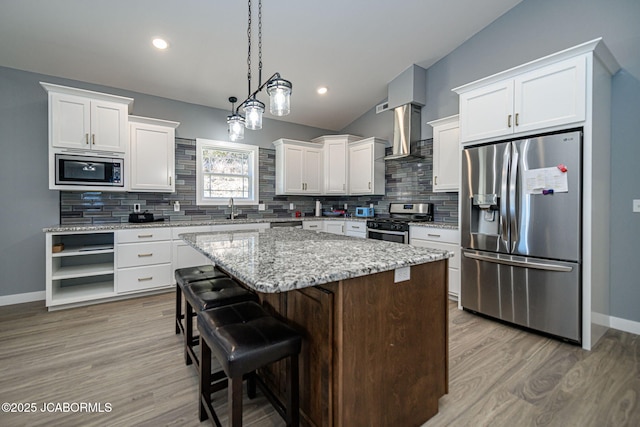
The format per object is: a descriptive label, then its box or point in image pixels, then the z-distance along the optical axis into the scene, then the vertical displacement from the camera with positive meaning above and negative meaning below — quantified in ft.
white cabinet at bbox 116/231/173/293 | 10.83 -1.92
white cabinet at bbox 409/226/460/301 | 10.59 -1.19
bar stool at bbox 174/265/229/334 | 6.99 -1.64
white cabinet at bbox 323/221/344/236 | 16.00 -0.87
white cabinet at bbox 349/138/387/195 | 15.64 +2.58
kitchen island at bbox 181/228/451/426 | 3.84 -1.73
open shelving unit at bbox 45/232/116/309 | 9.93 -2.23
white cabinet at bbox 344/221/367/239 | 14.66 -0.89
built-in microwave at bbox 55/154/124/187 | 10.19 +1.51
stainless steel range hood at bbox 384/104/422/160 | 13.83 +4.06
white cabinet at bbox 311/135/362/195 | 16.71 +2.96
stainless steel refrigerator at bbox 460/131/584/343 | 7.60 -0.57
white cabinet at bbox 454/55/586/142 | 7.55 +3.35
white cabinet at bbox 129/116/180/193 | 11.82 +2.44
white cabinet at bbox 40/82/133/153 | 9.96 +3.36
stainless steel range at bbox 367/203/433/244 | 12.50 -0.45
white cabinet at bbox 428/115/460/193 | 11.86 +2.51
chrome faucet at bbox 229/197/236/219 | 15.05 +0.23
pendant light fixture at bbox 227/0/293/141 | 6.01 +2.43
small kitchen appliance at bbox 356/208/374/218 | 16.51 -0.02
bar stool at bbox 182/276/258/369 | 5.60 -1.76
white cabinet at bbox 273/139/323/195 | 16.06 +2.60
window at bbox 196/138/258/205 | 14.47 +2.12
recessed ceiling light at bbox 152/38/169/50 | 10.01 +6.04
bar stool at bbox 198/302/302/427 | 3.68 -1.90
